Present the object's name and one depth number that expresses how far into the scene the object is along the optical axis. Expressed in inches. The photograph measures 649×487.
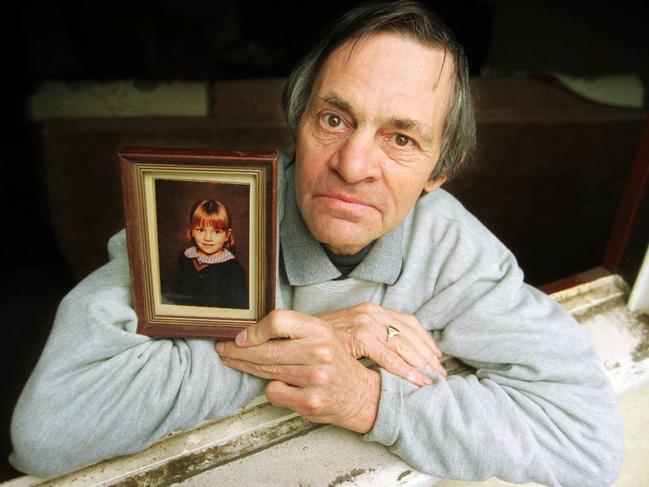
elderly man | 32.6
